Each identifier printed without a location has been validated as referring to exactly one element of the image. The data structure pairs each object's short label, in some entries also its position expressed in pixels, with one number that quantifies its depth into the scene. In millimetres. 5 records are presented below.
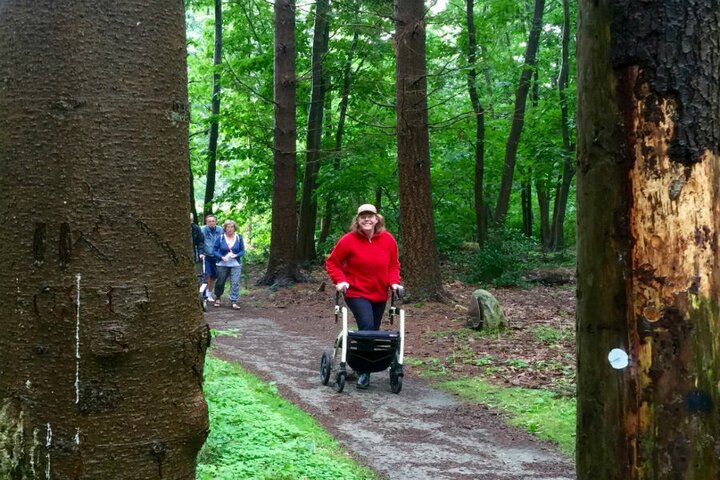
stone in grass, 11234
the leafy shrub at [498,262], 17125
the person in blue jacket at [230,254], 14555
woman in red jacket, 8094
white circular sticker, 2486
